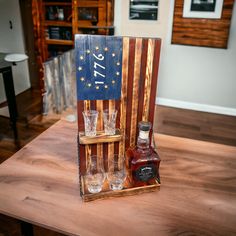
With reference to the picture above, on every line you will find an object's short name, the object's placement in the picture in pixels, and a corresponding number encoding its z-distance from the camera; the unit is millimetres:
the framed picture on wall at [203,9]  3216
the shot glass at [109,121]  993
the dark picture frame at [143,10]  3464
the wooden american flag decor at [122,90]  907
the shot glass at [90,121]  968
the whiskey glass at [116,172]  974
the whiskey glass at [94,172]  988
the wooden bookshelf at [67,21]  3527
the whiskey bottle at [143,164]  957
